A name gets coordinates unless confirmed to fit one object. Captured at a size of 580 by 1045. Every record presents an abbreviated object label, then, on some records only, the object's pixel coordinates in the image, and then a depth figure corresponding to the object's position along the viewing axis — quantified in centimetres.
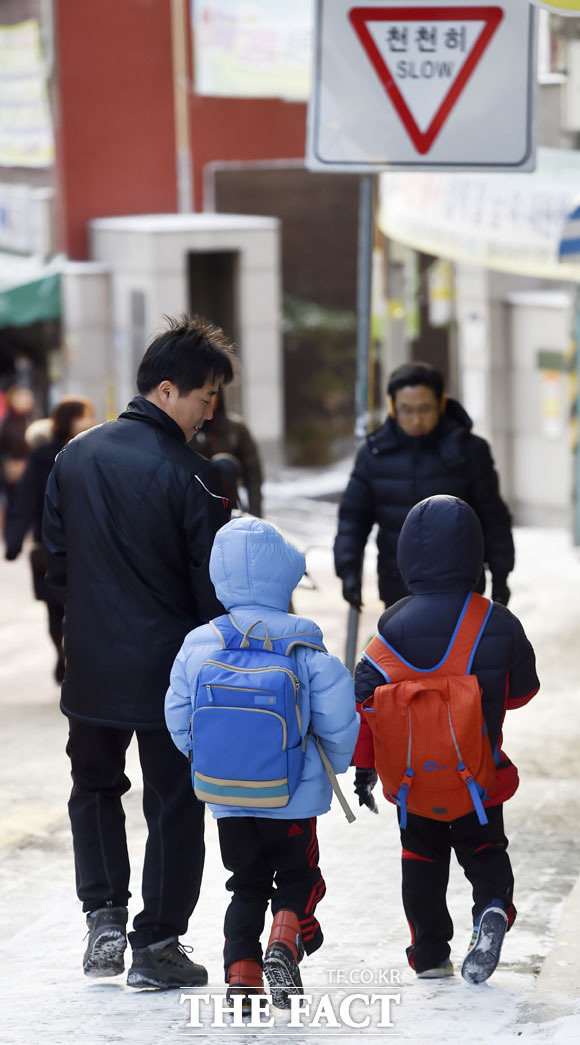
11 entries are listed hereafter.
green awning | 3806
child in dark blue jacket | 852
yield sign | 1191
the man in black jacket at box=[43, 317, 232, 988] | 869
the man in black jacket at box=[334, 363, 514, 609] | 1258
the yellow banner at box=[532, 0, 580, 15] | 895
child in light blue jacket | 816
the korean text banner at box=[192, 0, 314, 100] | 3862
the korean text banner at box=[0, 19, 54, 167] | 3994
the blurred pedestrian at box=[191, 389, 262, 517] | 1617
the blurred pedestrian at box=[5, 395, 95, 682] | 1659
